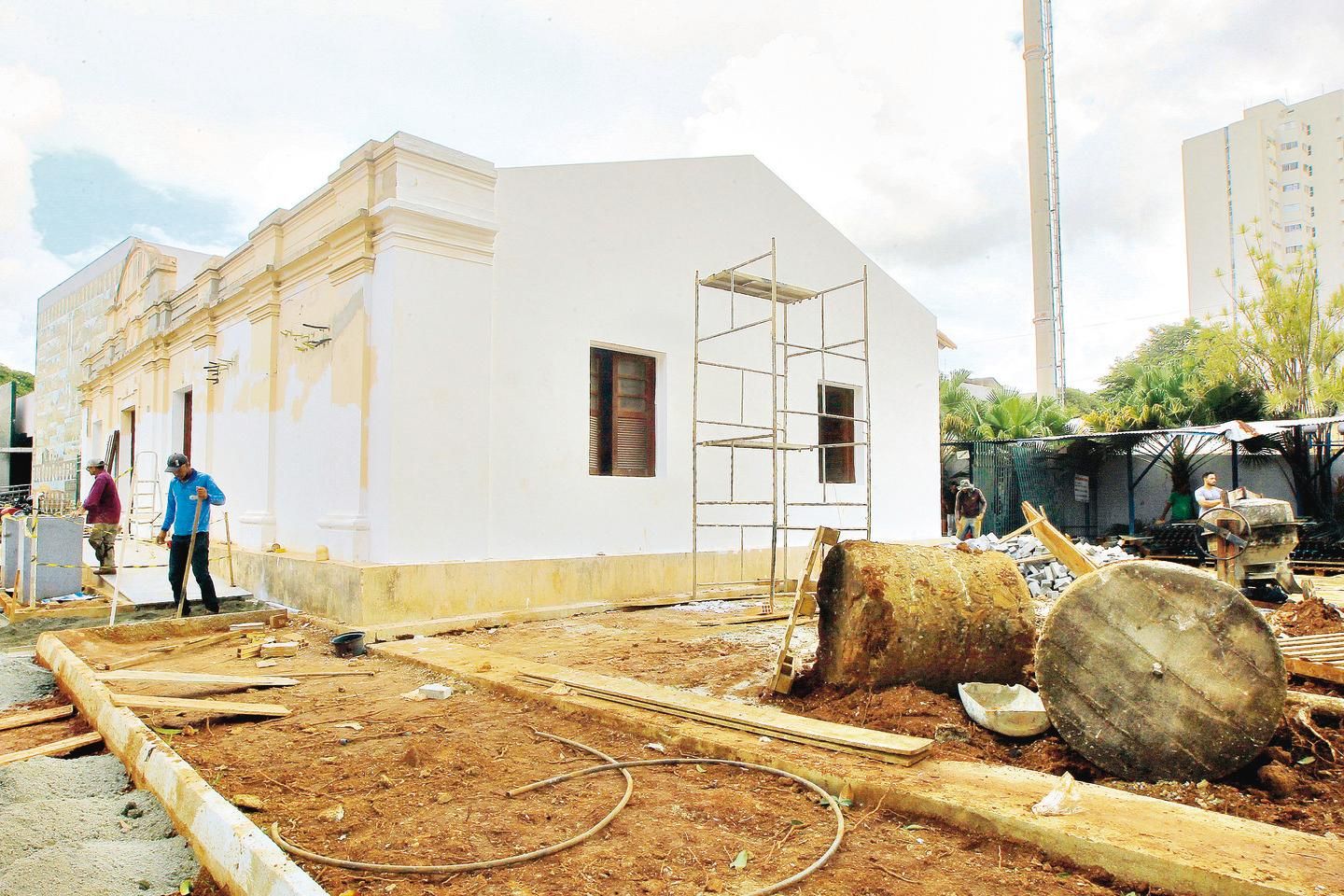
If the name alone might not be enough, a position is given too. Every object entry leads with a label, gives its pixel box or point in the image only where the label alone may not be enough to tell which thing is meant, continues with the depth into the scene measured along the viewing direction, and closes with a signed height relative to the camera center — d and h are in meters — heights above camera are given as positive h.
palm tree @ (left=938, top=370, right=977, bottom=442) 21.25 +1.98
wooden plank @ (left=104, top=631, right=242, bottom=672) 6.36 -1.40
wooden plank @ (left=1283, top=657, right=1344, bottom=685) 4.88 -1.20
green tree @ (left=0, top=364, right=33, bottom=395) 46.64 +7.10
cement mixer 8.82 -0.70
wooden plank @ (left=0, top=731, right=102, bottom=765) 4.08 -1.37
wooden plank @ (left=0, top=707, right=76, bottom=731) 4.88 -1.41
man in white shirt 10.54 -0.23
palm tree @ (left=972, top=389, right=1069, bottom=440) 20.11 +1.59
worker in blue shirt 8.54 -0.30
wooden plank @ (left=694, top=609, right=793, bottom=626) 8.29 -1.42
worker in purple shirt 11.05 -0.30
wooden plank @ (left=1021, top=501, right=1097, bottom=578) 5.00 -0.44
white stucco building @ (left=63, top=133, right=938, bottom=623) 8.08 +1.39
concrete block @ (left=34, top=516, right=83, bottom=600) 9.72 -0.77
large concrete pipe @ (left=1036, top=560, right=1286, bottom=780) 3.62 -0.91
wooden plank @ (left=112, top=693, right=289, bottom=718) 4.69 -1.29
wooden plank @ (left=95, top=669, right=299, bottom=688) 5.30 -1.26
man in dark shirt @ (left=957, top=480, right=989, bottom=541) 15.23 -0.53
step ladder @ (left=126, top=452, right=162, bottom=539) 14.45 +0.00
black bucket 6.83 -1.33
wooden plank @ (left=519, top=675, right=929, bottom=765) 3.67 -1.29
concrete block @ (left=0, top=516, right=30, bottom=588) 10.48 -0.76
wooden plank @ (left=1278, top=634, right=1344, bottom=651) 5.59 -1.14
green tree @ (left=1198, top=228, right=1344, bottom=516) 19.84 +3.43
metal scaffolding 10.22 +1.05
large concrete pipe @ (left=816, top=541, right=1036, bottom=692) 4.85 -0.85
